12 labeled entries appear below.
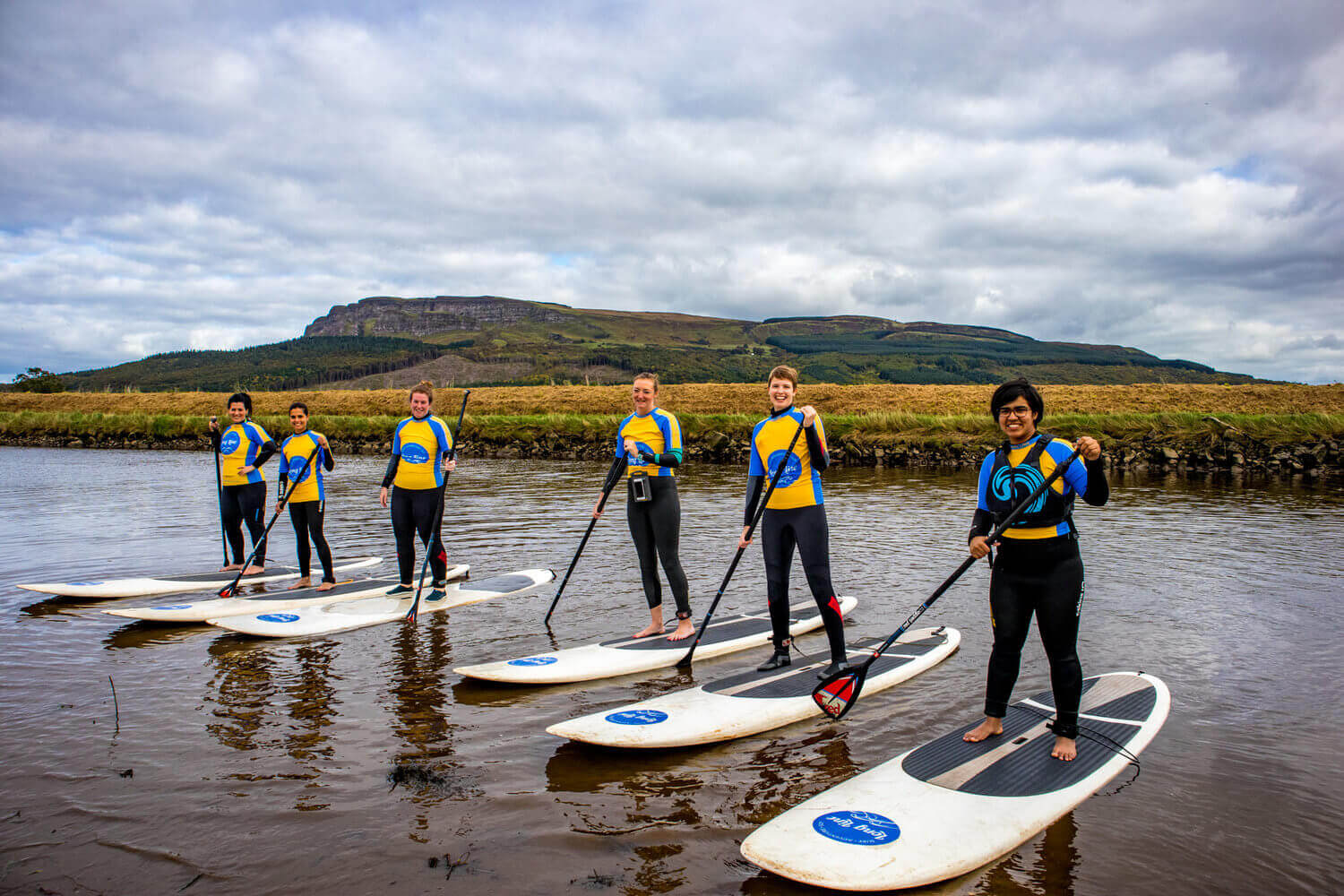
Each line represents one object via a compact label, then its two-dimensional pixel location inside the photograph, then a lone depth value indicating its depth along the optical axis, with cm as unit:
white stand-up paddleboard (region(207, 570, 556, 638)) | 768
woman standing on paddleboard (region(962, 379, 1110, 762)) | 456
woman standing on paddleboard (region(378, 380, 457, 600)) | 893
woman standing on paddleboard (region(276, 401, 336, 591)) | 984
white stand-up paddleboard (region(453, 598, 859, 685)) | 624
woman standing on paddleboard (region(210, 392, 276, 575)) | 1040
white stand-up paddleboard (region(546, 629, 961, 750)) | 493
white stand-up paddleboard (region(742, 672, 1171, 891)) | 353
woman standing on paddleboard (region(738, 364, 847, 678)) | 627
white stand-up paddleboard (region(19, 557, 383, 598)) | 898
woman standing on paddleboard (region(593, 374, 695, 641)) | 755
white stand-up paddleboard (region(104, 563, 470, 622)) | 810
